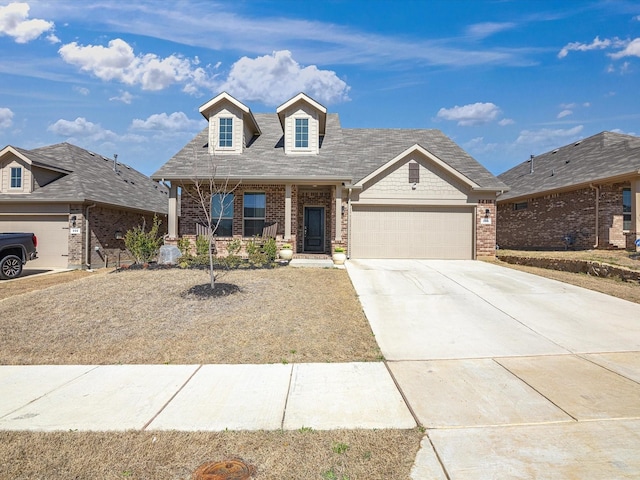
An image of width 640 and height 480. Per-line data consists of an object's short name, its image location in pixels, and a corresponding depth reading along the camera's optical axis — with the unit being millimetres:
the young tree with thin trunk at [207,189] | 14031
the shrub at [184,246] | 12562
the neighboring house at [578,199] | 15148
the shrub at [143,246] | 11352
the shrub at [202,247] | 12031
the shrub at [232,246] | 12227
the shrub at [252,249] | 11922
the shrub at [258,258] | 11898
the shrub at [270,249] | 11945
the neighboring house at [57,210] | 15031
